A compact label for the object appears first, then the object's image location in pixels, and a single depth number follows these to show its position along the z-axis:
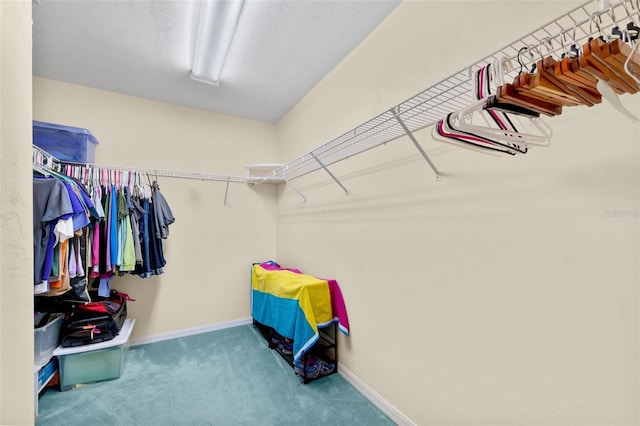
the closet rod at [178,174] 2.63
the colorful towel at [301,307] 2.04
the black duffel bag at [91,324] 2.09
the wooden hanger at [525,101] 0.71
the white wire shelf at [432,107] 0.94
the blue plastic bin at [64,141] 2.20
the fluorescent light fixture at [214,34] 1.54
